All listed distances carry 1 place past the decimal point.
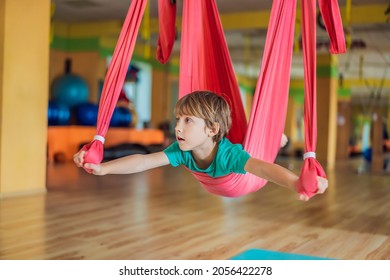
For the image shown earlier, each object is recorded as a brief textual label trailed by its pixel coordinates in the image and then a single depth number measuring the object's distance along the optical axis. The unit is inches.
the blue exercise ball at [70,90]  343.0
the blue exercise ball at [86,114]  342.3
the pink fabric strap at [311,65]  63.5
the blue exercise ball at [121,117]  359.9
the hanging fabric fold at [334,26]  86.2
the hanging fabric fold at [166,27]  101.7
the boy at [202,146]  76.3
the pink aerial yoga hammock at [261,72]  78.1
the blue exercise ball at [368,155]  481.8
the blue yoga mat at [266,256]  100.1
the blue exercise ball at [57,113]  324.2
